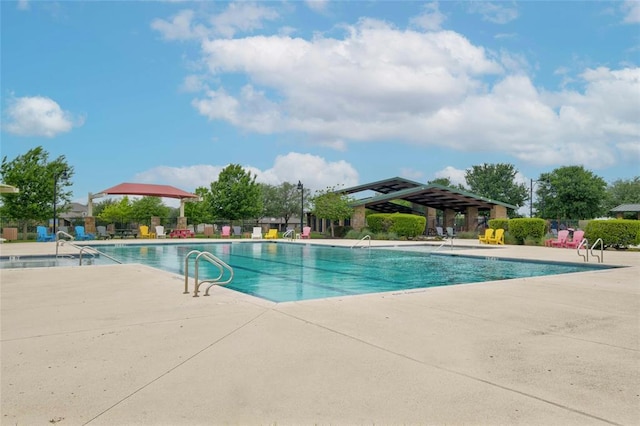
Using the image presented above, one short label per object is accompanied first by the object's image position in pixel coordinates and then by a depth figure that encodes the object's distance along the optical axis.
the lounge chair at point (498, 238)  23.51
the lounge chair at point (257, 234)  29.00
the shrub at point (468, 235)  30.92
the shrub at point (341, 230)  31.83
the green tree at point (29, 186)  25.80
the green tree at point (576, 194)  44.47
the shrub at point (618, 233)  18.78
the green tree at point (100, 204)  61.23
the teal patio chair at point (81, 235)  25.64
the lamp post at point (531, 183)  41.72
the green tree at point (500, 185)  59.22
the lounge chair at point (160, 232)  28.02
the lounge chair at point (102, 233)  26.78
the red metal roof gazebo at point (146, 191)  26.36
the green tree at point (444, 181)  67.06
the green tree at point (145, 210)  42.13
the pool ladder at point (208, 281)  6.63
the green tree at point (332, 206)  30.15
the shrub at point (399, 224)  28.06
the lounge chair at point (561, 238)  21.03
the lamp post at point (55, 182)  25.77
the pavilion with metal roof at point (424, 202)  30.39
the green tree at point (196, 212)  41.06
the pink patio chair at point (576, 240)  19.56
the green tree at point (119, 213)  43.19
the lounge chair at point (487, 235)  24.17
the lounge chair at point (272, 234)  29.72
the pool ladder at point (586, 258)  13.08
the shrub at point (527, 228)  22.53
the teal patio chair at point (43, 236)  24.76
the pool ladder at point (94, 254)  14.63
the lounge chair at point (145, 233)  28.73
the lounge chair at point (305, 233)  28.54
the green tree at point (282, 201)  68.69
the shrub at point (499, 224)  25.56
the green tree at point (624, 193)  62.97
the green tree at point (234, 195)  34.28
